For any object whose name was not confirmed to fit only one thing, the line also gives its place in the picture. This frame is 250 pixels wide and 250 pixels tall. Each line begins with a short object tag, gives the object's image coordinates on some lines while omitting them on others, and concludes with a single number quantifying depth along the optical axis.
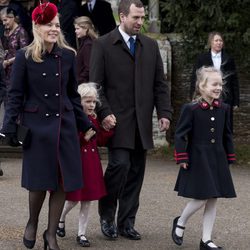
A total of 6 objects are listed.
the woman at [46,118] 9.22
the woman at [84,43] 15.00
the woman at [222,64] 16.22
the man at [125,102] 10.12
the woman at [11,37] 16.01
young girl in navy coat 9.62
